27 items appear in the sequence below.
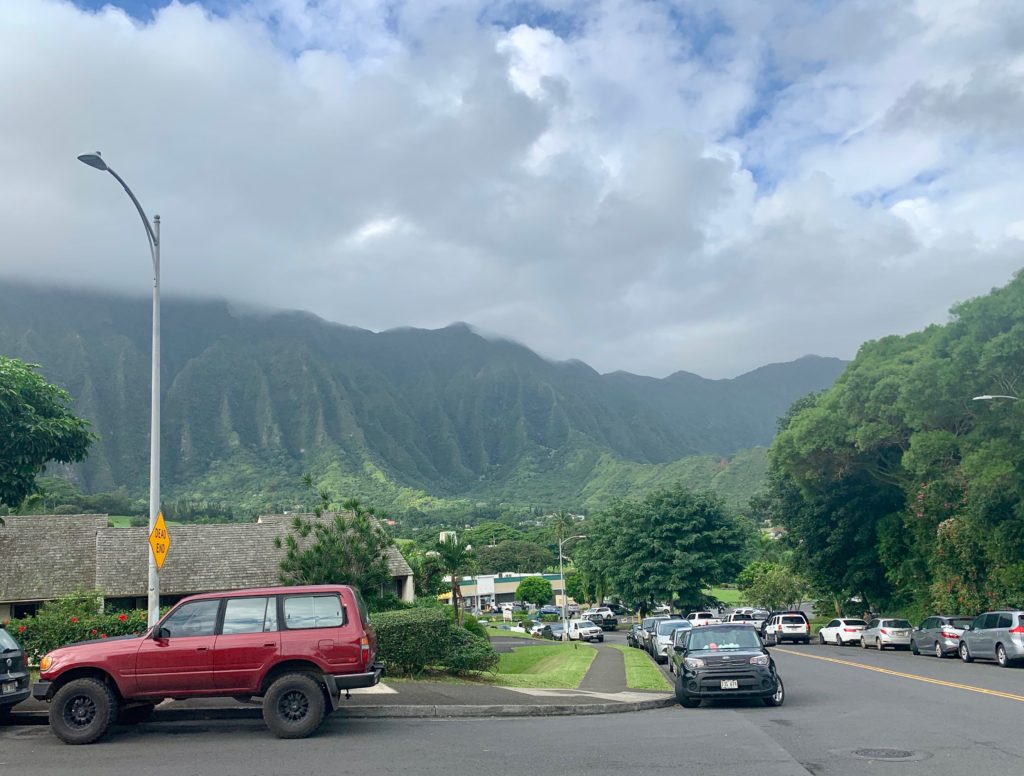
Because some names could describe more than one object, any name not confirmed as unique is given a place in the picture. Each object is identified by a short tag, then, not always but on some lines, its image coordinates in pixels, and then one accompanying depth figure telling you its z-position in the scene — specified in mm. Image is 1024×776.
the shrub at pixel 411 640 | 17984
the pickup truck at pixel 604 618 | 72188
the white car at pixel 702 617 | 47881
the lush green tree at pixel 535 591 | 117250
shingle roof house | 36125
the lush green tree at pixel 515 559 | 143500
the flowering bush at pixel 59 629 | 17797
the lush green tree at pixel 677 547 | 64438
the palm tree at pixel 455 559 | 49031
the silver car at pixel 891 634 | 37812
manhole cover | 10742
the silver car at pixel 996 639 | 25188
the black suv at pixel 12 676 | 12883
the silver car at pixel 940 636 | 30250
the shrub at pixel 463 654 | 18750
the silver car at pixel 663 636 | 29766
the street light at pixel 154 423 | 17094
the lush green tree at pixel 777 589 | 75000
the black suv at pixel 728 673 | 16188
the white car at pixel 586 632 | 55812
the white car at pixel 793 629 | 46438
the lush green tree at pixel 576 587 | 111812
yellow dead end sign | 17219
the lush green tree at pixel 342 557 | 27281
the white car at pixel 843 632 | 42656
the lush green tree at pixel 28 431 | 20438
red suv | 12000
